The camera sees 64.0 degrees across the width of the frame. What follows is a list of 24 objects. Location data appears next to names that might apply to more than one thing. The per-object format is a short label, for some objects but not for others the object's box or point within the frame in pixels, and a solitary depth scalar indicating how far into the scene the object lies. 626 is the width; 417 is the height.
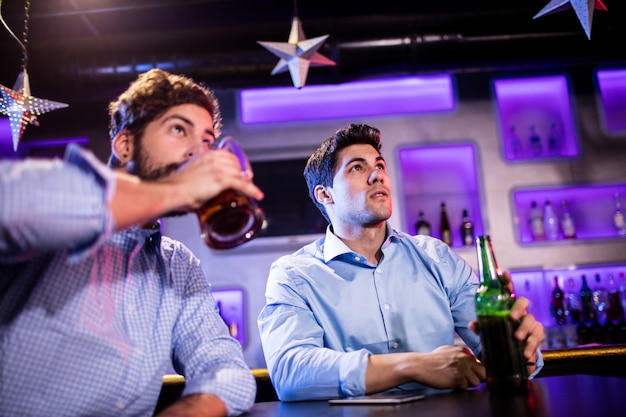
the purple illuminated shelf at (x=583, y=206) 3.62
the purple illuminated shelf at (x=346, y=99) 3.71
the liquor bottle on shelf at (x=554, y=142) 3.69
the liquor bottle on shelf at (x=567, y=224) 3.51
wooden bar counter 0.75
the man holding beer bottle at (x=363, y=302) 1.18
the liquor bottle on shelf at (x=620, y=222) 3.51
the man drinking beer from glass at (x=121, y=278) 0.71
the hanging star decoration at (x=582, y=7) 2.16
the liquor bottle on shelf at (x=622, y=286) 3.43
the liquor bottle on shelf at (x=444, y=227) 3.53
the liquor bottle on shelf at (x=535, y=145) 3.70
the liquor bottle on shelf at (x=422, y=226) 3.54
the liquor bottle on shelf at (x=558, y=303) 3.44
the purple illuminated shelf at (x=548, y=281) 3.52
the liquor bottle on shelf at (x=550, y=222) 3.54
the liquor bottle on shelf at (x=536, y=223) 3.52
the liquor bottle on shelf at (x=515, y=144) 3.73
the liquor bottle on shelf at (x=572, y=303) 3.44
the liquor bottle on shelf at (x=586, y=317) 3.36
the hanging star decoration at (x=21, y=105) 2.10
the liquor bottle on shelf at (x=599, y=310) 3.33
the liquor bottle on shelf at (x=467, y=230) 3.50
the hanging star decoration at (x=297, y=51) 2.41
